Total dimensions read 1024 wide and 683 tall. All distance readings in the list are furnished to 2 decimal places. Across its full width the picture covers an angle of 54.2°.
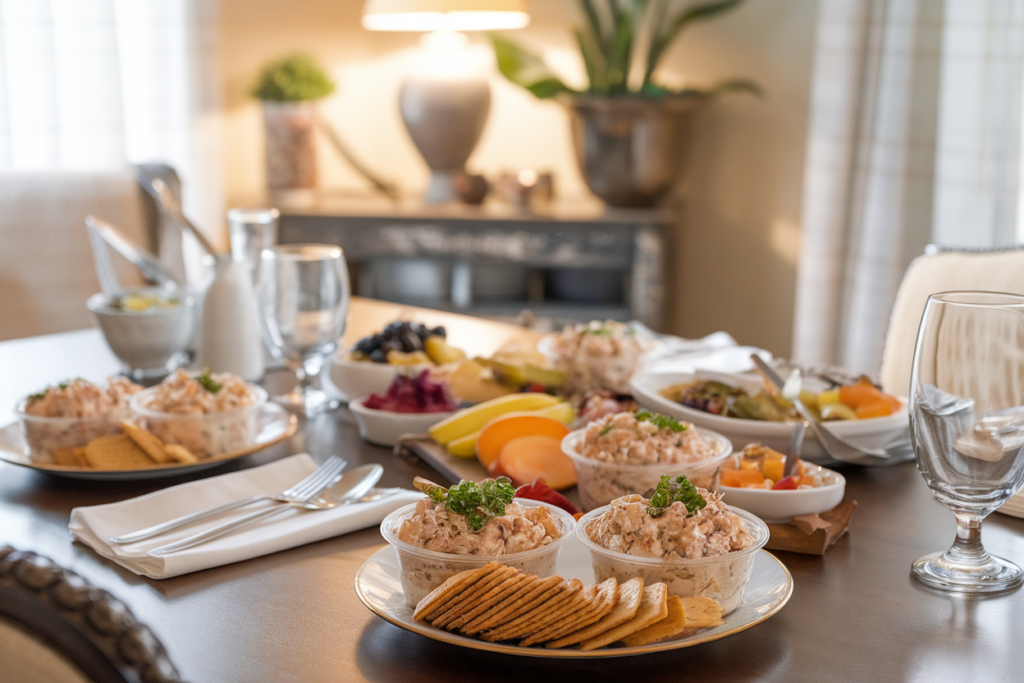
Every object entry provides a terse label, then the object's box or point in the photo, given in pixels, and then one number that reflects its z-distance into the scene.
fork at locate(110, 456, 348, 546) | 0.92
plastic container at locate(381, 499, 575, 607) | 0.73
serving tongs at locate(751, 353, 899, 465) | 1.11
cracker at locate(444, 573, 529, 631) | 0.70
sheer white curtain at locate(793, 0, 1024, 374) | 2.62
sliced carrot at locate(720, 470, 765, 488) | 0.99
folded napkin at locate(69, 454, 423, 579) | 0.88
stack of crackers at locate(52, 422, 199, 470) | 1.10
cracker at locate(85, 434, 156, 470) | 1.09
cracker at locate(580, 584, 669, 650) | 0.68
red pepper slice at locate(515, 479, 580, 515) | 0.95
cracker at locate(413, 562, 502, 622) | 0.70
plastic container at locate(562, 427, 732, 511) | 0.94
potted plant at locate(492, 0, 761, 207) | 3.16
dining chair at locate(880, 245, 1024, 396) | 1.57
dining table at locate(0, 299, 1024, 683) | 0.71
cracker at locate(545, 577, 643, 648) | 0.69
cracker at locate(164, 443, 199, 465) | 1.11
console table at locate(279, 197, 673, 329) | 3.21
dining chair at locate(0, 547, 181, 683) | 0.52
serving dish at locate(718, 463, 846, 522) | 0.93
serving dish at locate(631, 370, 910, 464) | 1.14
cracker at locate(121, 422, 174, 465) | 1.11
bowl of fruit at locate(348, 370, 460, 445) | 1.24
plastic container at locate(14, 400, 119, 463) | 1.11
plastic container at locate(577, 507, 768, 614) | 0.73
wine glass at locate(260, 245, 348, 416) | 1.37
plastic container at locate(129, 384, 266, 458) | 1.12
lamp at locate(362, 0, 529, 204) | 3.28
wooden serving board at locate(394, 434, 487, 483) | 1.12
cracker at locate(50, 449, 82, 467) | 1.11
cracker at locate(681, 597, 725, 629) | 0.71
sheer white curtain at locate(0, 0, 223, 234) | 3.01
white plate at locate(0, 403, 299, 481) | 1.09
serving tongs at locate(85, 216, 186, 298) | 1.68
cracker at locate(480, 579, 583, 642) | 0.69
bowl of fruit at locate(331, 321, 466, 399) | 1.39
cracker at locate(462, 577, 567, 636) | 0.69
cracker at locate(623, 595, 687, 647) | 0.69
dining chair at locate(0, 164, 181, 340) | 2.20
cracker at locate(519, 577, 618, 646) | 0.69
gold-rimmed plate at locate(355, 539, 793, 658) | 0.69
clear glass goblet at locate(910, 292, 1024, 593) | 0.82
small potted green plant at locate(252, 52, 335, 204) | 3.35
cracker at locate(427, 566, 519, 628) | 0.70
